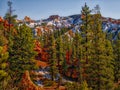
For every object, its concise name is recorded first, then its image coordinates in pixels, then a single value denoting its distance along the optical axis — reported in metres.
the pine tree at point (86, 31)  60.84
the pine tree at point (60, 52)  83.81
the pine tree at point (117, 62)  70.74
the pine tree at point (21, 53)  52.34
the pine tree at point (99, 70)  47.31
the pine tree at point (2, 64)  38.53
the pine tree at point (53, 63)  72.12
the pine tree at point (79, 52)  54.37
